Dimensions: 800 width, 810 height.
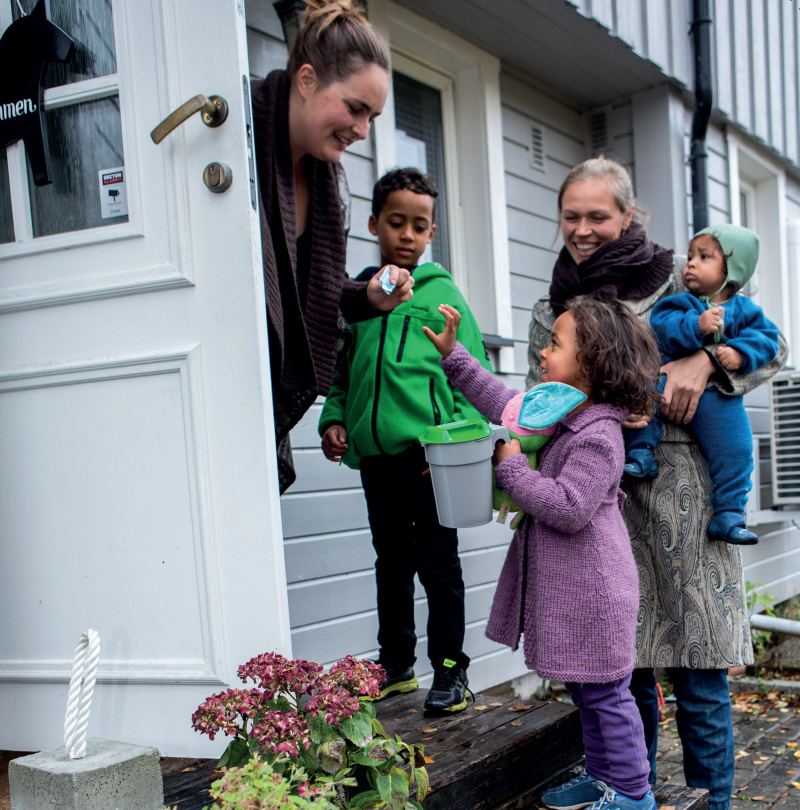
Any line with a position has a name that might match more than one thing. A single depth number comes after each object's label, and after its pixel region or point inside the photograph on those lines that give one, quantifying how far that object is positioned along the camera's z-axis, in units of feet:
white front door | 5.42
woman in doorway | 6.14
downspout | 14.76
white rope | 4.55
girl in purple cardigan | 5.57
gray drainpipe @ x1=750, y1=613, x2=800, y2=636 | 12.94
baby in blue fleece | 6.54
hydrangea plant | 4.48
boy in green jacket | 7.18
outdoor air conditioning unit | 16.48
